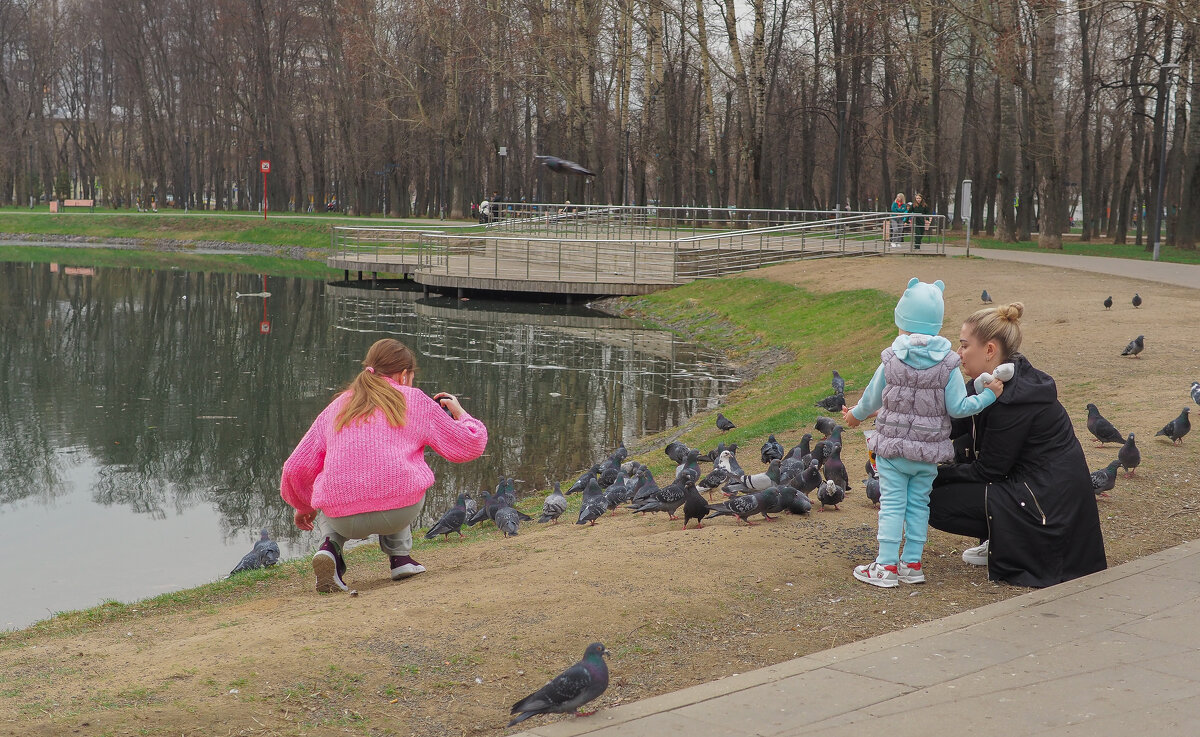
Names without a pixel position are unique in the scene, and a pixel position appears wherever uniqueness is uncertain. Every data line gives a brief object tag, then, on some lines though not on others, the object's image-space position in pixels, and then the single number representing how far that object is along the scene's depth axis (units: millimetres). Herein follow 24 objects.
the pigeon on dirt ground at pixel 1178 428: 8969
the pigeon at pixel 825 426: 10772
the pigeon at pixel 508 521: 8570
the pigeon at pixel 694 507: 7348
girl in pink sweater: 5984
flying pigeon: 39062
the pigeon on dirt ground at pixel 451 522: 8788
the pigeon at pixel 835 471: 7559
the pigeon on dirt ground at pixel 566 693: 3965
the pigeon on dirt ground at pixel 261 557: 8258
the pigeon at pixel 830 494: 7195
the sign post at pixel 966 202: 27266
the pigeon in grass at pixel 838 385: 13953
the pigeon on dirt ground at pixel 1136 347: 13742
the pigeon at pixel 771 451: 10402
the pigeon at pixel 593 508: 8555
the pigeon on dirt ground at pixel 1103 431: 8906
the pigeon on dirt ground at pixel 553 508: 9234
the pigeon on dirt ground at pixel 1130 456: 7883
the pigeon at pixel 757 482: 7738
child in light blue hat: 5539
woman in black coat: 5559
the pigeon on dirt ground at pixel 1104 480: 7262
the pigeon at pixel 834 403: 12852
